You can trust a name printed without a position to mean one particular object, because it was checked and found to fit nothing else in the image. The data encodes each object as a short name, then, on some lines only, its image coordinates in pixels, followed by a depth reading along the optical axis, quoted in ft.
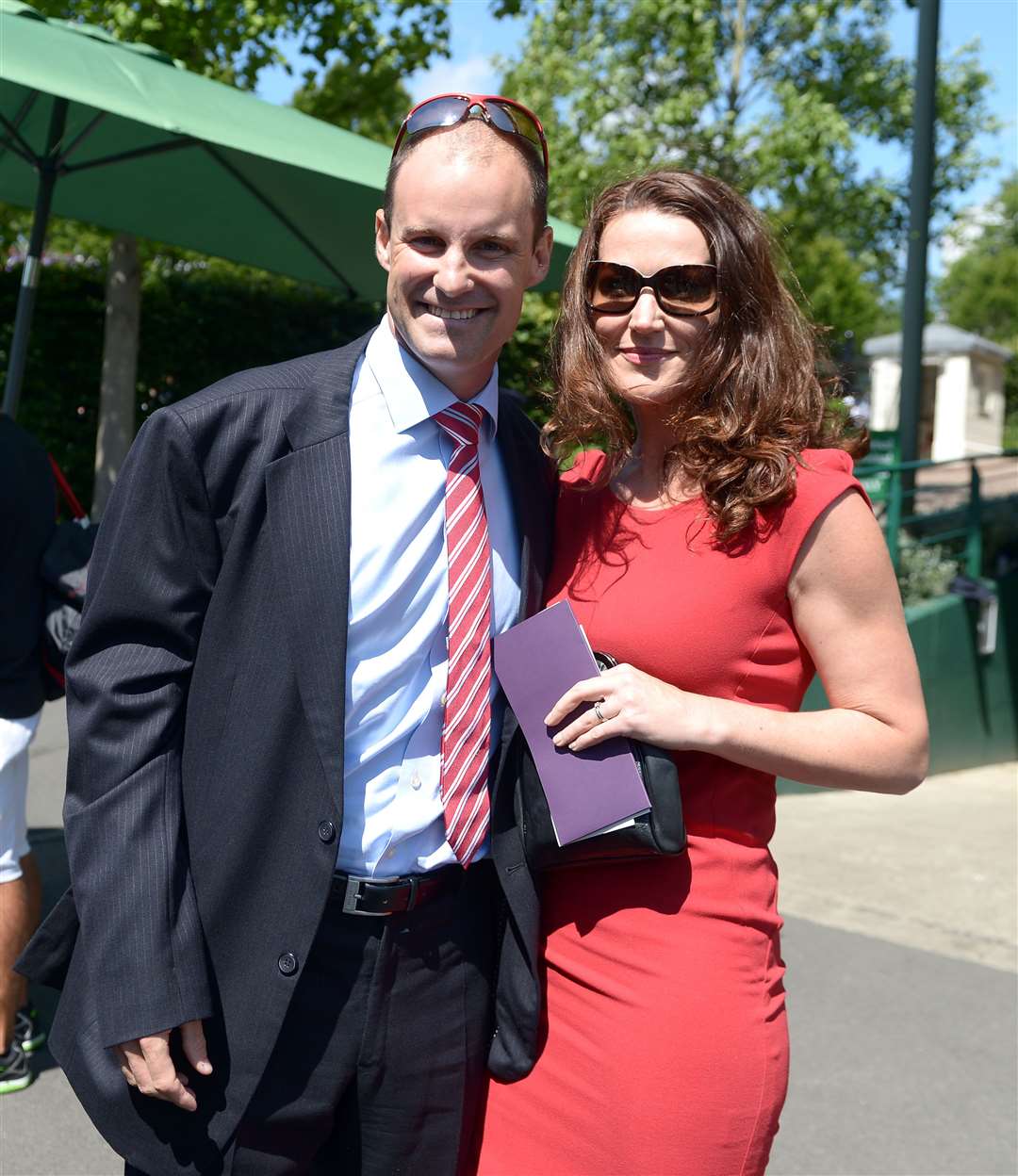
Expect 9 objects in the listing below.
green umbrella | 13.65
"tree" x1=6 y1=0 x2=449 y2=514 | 27.30
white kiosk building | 131.03
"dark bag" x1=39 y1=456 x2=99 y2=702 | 10.88
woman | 5.89
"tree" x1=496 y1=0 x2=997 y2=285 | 46.68
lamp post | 30.81
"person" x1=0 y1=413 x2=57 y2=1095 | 10.89
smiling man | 5.55
